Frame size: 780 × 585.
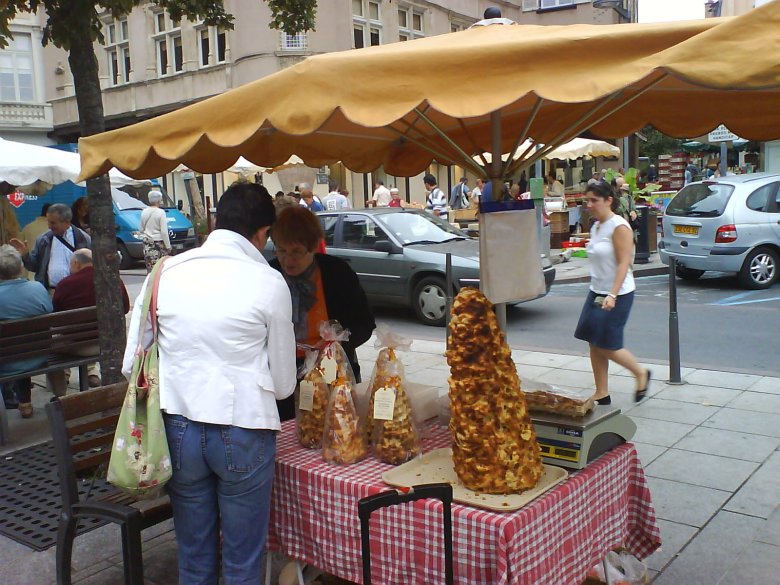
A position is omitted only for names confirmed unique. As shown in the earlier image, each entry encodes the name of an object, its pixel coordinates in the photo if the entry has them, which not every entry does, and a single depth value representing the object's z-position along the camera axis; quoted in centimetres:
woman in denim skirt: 562
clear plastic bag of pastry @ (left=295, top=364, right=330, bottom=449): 312
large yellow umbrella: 214
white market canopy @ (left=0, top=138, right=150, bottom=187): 785
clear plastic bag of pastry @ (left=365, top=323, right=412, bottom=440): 295
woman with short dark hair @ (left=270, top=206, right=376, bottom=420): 381
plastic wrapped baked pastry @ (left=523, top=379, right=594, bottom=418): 286
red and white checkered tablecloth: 241
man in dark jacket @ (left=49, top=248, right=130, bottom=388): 672
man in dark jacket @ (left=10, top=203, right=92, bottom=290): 805
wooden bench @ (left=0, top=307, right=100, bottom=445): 585
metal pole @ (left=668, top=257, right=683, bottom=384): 657
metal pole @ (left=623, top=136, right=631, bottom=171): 2109
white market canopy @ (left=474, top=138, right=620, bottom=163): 1708
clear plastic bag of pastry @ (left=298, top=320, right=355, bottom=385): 310
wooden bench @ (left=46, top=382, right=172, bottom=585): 295
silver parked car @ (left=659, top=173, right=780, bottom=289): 1182
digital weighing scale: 278
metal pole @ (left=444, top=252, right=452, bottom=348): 777
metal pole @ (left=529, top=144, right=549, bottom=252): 1459
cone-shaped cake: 257
